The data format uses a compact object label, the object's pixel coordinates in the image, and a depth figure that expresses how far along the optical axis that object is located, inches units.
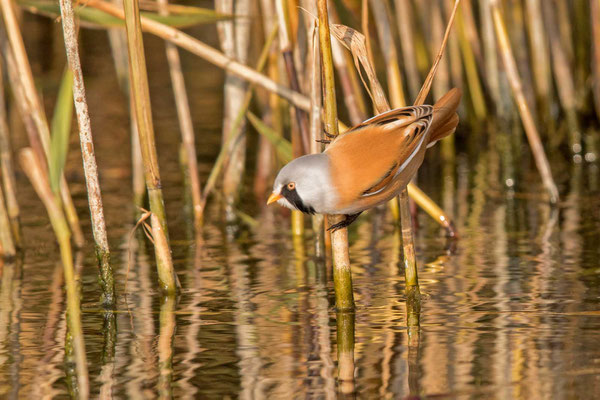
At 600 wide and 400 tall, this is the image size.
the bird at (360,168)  220.1
